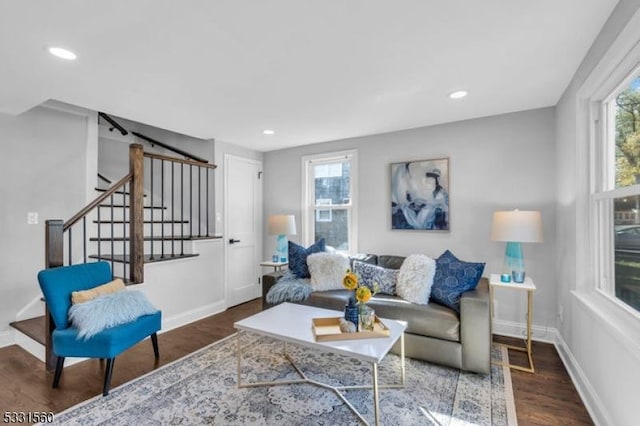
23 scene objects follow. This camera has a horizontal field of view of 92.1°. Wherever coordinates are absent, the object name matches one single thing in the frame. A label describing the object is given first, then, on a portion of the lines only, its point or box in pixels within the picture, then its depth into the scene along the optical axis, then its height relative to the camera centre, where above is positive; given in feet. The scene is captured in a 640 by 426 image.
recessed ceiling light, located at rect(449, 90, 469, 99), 8.54 +3.41
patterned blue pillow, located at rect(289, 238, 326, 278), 11.51 -1.57
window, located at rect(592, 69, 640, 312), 5.43 +0.40
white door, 14.02 -0.54
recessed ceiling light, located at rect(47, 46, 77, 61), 6.21 +3.36
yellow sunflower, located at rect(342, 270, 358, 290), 6.73 -1.44
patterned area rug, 6.13 -4.03
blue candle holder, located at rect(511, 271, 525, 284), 8.64 -1.73
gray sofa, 7.68 -2.97
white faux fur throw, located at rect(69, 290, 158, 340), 7.06 -2.32
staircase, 8.71 -0.42
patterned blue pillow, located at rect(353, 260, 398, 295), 9.84 -1.97
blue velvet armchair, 6.97 -2.71
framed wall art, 11.35 +0.78
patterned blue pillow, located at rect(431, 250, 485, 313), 8.46 -1.85
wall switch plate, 10.34 -0.06
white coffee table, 5.78 -2.56
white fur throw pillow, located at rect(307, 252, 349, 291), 10.42 -1.89
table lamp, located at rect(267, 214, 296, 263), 13.24 -0.50
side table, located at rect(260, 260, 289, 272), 13.03 -2.08
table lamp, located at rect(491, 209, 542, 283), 8.46 -0.53
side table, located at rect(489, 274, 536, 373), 8.05 -2.08
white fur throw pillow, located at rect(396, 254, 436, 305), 8.88 -1.91
